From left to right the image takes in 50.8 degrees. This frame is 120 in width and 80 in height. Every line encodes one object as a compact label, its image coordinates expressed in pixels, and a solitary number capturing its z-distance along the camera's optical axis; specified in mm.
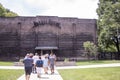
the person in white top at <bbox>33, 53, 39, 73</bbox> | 10105
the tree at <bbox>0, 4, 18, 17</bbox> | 30074
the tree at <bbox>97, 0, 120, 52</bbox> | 23735
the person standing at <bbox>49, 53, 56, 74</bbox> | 10796
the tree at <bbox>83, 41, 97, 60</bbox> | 22082
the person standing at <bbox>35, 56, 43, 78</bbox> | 9434
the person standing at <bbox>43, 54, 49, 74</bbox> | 10699
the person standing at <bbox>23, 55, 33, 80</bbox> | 8000
